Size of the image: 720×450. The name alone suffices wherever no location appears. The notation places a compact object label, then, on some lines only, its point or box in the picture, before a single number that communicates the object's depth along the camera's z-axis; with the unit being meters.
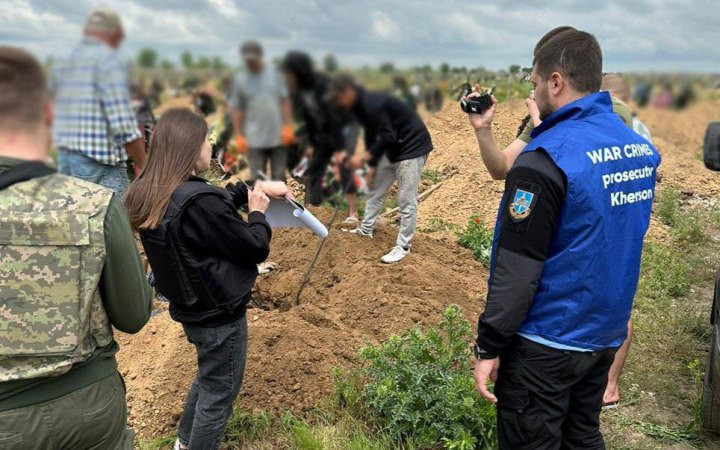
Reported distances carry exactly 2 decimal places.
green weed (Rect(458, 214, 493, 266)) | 7.14
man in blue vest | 2.10
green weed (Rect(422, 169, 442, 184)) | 10.59
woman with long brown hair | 2.46
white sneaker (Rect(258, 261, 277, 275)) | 6.43
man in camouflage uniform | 1.64
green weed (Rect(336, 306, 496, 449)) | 3.21
